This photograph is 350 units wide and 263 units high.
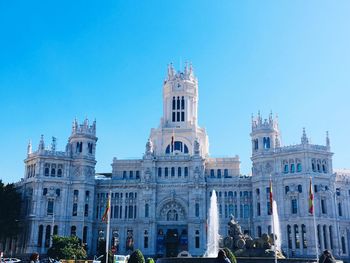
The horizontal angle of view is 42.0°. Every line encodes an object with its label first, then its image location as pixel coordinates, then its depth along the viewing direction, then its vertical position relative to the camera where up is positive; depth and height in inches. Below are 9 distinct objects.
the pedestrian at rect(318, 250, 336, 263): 812.0 -3.3
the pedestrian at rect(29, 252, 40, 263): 767.3 -8.1
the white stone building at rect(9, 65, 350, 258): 3122.5 +430.7
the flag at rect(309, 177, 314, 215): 1826.0 +203.0
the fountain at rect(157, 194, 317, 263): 1866.4 +42.8
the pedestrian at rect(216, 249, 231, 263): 703.1 -4.5
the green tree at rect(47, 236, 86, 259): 2613.2 +25.4
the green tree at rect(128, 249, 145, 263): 1546.5 -12.8
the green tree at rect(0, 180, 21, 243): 3240.7 +292.2
